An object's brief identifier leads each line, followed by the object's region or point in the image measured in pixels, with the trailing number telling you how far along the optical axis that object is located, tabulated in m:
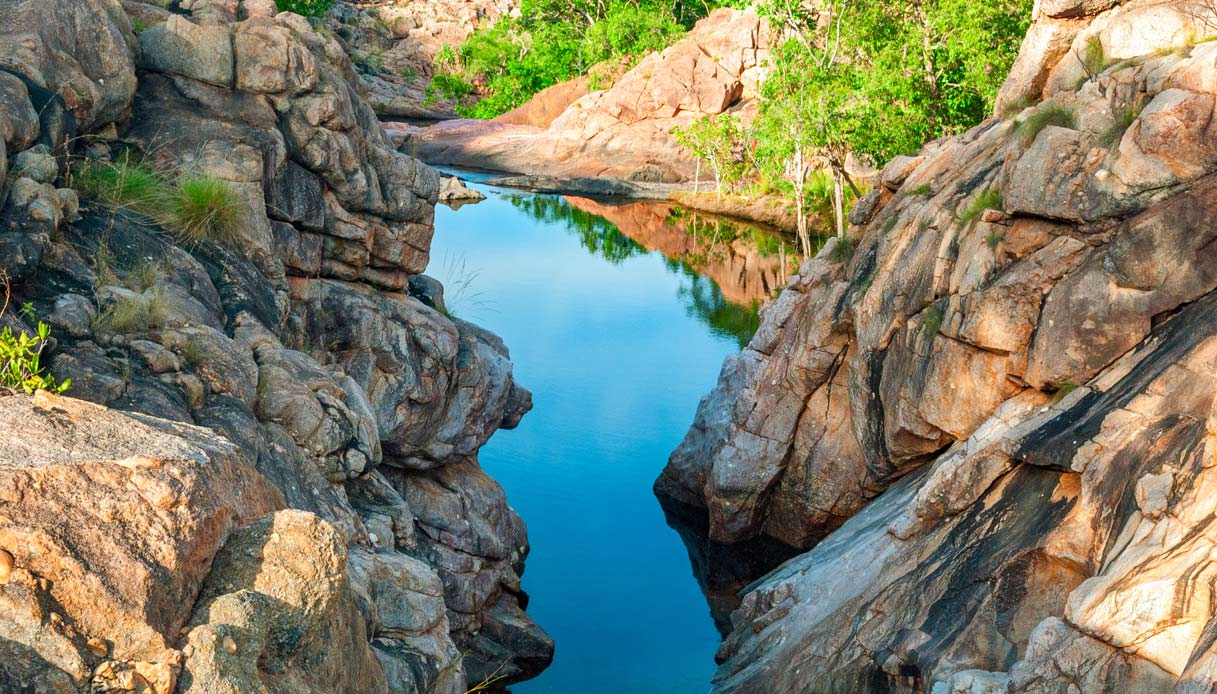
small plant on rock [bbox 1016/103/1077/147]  12.38
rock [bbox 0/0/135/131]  10.05
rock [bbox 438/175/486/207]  44.62
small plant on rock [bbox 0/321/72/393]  5.88
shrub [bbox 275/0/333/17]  57.09
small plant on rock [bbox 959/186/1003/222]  12.88
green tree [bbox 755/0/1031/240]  25.69
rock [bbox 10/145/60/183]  9.02
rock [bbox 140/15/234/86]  11.94
